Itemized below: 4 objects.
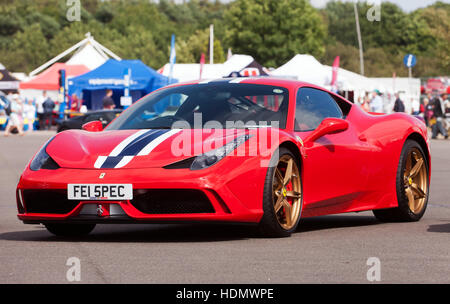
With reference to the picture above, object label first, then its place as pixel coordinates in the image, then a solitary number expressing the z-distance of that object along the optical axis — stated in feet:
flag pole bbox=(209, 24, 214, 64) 186.00
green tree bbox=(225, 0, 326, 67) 290.97
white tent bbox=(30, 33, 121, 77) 198.38
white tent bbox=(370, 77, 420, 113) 179.78
